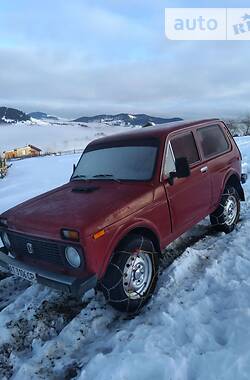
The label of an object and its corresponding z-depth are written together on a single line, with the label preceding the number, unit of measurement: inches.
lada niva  155.6
